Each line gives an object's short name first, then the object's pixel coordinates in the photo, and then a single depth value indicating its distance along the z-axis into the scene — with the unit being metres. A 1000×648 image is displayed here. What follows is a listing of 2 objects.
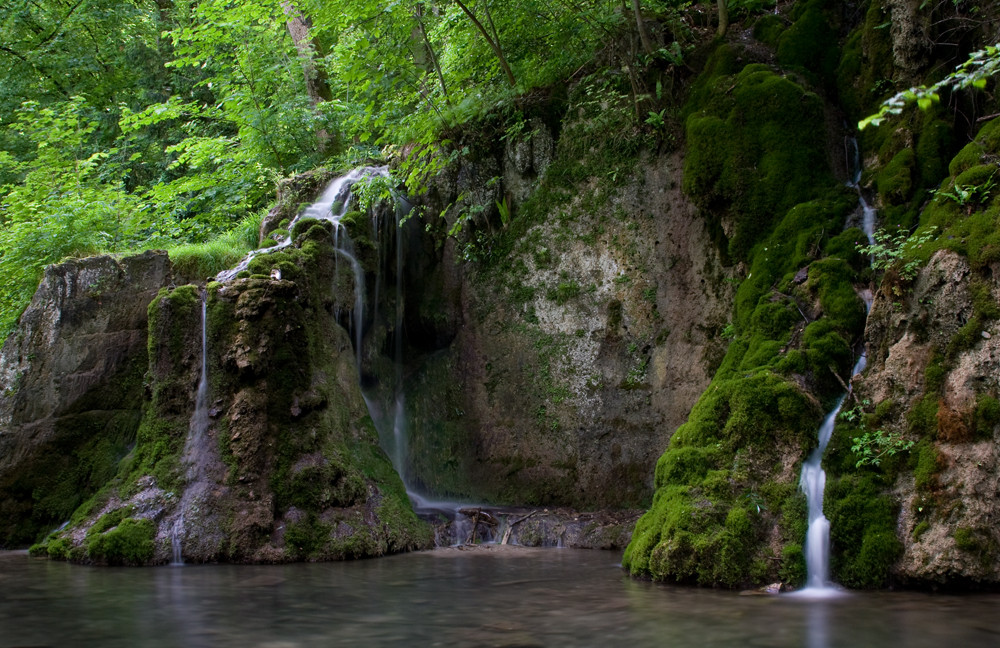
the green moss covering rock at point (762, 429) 6.40
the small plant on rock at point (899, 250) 6.89
